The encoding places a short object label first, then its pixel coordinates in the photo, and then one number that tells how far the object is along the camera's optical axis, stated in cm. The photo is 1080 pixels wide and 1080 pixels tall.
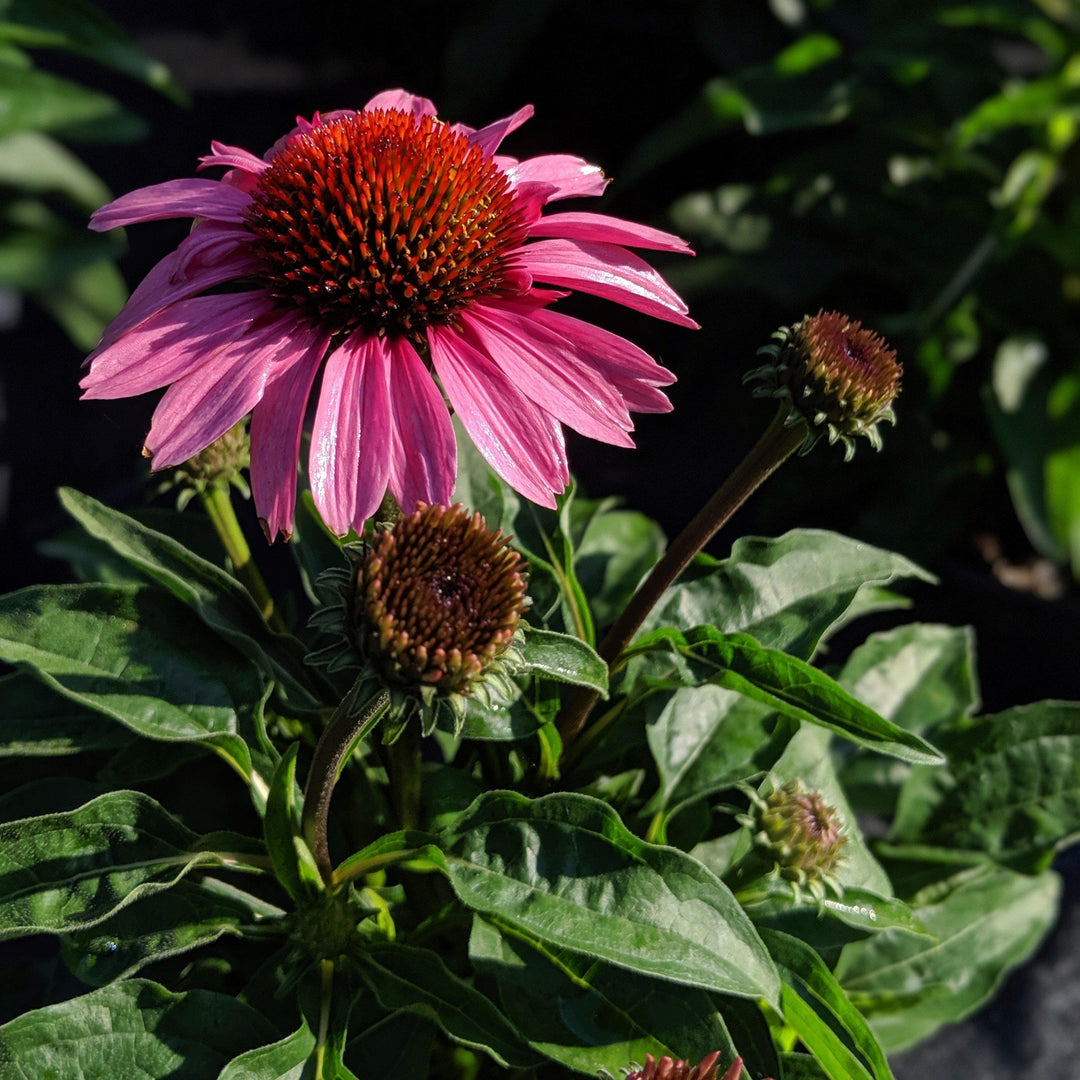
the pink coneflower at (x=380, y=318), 39
